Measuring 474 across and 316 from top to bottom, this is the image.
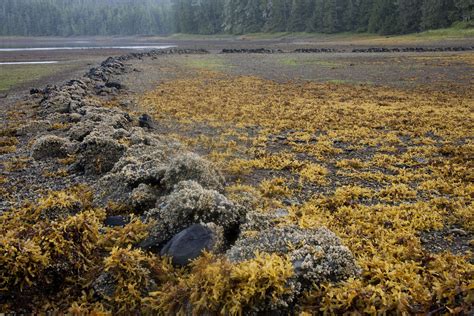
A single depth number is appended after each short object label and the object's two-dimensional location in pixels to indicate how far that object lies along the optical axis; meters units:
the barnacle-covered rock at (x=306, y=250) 3.80
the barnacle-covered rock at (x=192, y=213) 4.88
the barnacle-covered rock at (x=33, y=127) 12.12
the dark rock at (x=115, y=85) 21.72
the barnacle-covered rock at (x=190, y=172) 6.34
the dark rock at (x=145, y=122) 12.59
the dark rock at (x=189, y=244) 4.33
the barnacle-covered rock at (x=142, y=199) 5.95
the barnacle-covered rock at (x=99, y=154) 8.02
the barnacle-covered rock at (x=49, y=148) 9.34
